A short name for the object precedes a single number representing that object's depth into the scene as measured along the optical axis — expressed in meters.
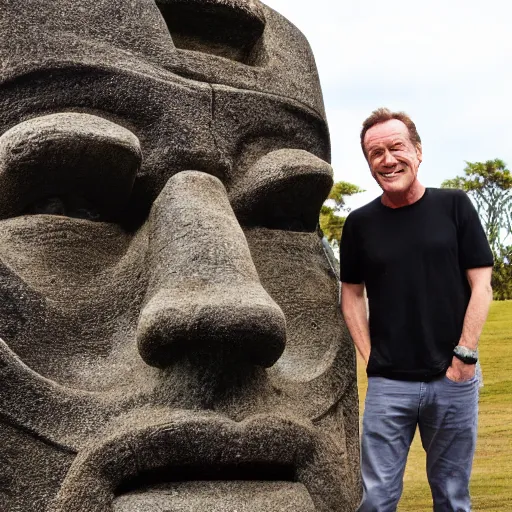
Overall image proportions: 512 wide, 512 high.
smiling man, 3.05
